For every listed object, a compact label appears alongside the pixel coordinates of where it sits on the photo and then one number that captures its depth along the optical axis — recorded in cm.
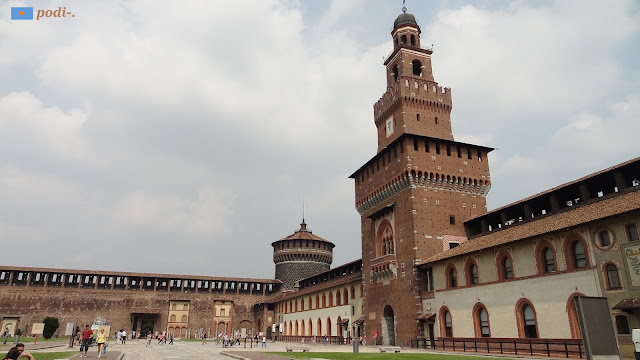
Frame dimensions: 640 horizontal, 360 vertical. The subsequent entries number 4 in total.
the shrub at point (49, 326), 5206
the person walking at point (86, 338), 2116
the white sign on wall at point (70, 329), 2995
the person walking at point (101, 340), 2084
